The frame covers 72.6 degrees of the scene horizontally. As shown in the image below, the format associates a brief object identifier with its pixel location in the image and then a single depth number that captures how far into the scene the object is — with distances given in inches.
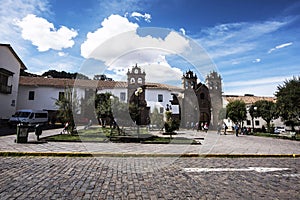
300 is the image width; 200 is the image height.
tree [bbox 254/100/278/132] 1268.5
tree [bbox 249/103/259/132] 1325.2
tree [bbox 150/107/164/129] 931.0
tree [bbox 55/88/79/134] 593.1
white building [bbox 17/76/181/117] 1390.3
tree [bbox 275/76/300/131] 819.4
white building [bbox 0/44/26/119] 1021.2
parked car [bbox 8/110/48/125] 850.8
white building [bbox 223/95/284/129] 1759.4
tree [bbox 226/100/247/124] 1197.1
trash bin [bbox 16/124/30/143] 430.4
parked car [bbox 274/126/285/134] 1501.4
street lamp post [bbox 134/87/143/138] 587.7
